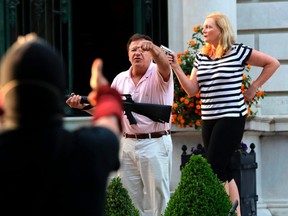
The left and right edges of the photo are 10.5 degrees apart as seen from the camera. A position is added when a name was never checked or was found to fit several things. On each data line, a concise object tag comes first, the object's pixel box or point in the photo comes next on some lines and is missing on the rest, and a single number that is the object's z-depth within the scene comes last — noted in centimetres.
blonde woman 1198
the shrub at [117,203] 998
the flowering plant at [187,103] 1449
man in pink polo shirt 1185
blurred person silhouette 477
